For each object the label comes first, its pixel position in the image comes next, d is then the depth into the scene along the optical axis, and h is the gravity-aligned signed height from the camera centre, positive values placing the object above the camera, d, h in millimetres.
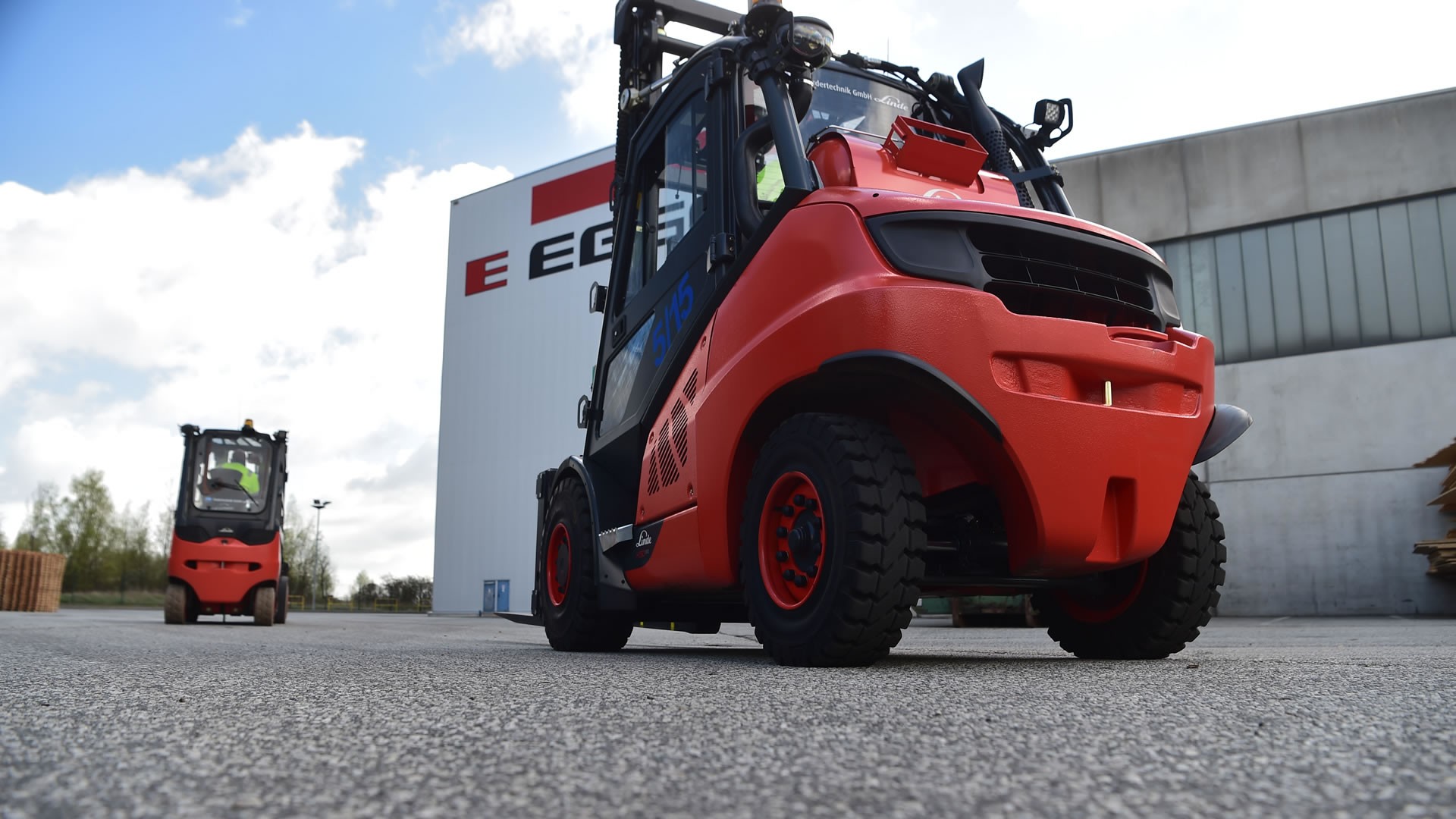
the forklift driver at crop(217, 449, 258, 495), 15094 +1767
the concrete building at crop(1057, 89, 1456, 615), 17969 +4694
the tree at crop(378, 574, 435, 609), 58531 +43
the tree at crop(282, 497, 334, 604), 65188 +2062
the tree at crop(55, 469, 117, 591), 56938 +3210
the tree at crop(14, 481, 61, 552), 58062 +3349
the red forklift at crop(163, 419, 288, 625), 14164 +831
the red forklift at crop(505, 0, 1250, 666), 3164 +695
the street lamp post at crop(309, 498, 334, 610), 57003 +384
